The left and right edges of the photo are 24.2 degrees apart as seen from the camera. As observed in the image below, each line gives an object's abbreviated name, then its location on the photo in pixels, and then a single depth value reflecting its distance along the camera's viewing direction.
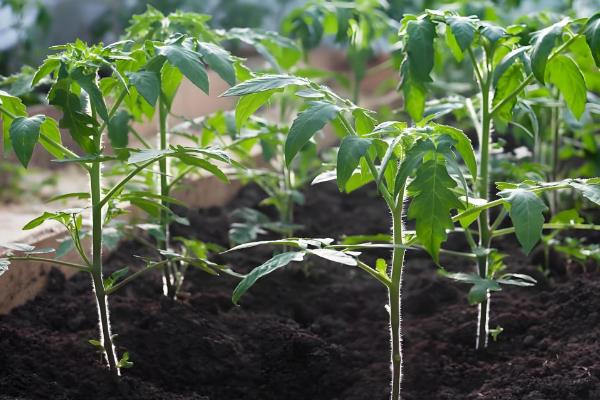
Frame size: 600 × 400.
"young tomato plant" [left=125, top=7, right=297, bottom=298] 1.36
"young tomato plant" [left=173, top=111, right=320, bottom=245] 1.73
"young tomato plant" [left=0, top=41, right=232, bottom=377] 1.35
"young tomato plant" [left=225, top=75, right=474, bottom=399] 1.28
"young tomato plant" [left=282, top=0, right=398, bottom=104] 1.87
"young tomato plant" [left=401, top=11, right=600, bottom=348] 1.30
